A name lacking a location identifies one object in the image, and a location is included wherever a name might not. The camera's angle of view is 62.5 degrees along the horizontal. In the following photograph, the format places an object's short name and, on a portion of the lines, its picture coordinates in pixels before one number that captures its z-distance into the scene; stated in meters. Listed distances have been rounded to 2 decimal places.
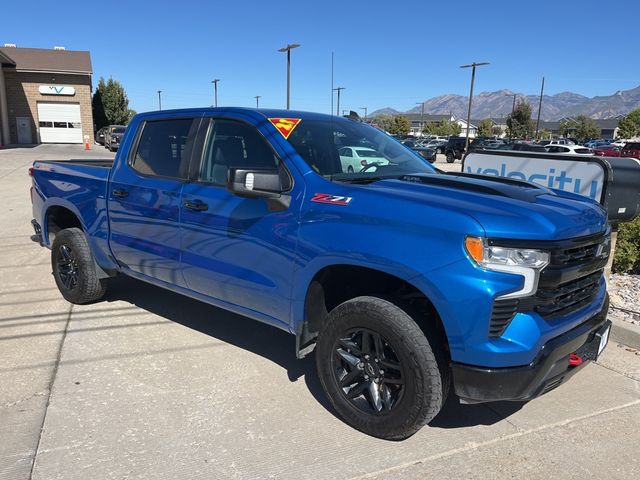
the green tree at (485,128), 99.97
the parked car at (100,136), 40.08
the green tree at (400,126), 94.88
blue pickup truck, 2.57
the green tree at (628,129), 86.00
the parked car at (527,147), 26.92
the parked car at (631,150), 33.25
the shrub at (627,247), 6.58
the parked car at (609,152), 35.31
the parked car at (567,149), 28.86
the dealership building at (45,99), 39.78
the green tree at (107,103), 49.53
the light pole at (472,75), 38.88
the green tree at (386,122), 103.94
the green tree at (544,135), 93.06
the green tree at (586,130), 93.12
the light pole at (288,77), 24.97
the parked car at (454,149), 38.97
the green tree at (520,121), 76.19
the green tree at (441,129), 110.88
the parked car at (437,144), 47.09
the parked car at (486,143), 38.88
